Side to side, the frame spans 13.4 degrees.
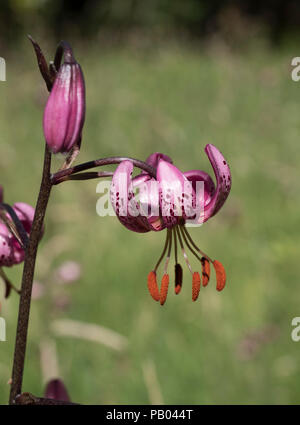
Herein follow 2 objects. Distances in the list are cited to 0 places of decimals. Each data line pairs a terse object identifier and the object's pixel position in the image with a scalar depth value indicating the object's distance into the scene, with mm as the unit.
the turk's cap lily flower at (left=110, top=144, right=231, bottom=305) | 453
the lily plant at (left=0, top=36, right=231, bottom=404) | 437
